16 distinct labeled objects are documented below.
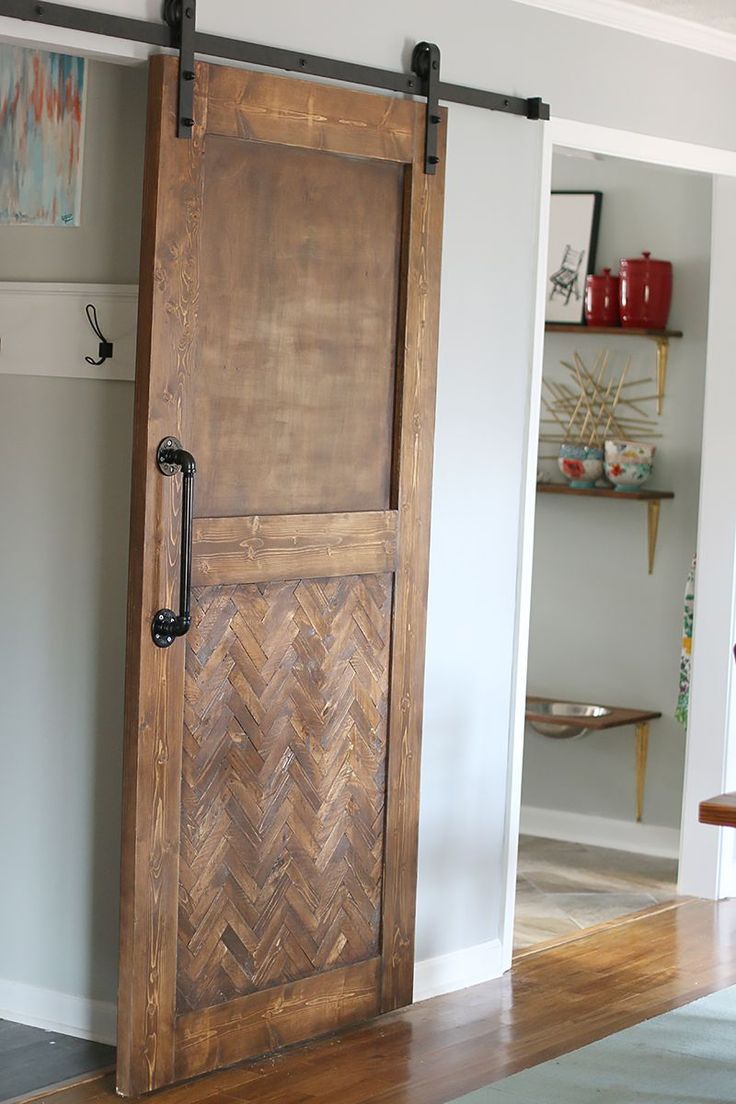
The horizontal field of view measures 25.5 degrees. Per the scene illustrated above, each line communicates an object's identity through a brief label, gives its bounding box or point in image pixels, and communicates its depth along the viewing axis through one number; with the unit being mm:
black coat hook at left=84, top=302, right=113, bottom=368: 3660
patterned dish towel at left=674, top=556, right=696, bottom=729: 5516
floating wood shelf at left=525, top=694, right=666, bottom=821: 5727
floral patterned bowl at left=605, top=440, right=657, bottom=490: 5812
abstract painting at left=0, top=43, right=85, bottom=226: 3682
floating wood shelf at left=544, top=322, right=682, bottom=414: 5742
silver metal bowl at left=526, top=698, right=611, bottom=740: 5805
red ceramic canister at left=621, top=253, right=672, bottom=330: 5742
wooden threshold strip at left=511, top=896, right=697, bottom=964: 4668
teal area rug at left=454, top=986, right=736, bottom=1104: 3539
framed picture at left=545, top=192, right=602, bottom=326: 5945
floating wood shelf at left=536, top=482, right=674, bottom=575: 5766
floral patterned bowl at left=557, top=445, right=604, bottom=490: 5910
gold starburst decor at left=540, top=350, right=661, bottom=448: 5926
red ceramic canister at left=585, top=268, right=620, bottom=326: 5863
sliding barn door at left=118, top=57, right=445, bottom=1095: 3463
